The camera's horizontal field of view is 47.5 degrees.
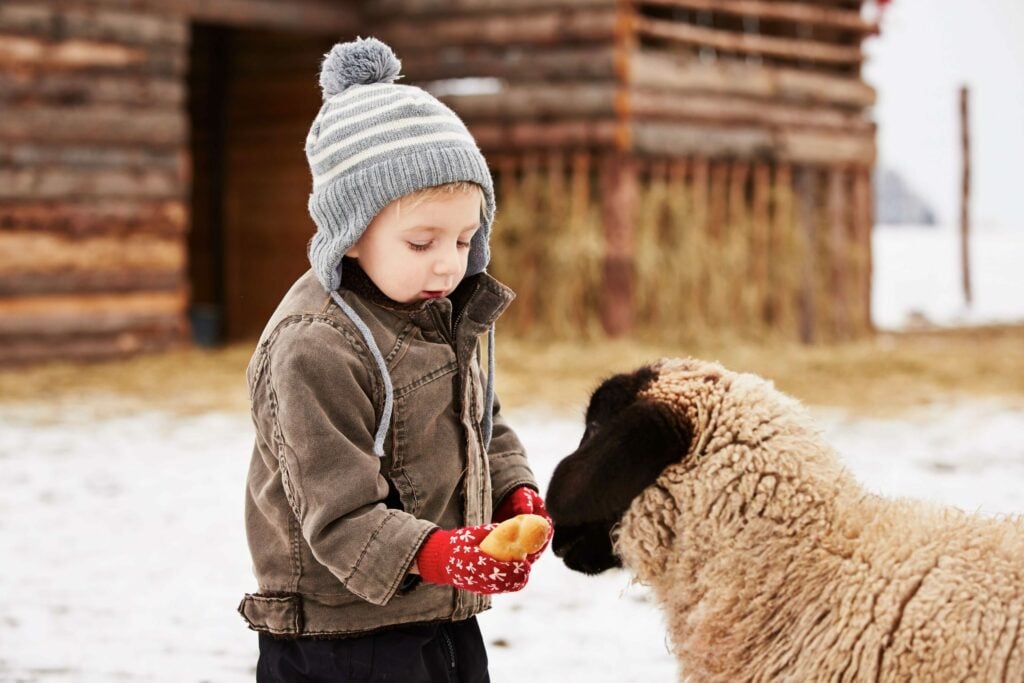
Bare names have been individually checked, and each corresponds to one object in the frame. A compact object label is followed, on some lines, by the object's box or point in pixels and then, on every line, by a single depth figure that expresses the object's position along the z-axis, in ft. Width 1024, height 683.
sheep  6.81
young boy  6.75
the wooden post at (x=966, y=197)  66.44
